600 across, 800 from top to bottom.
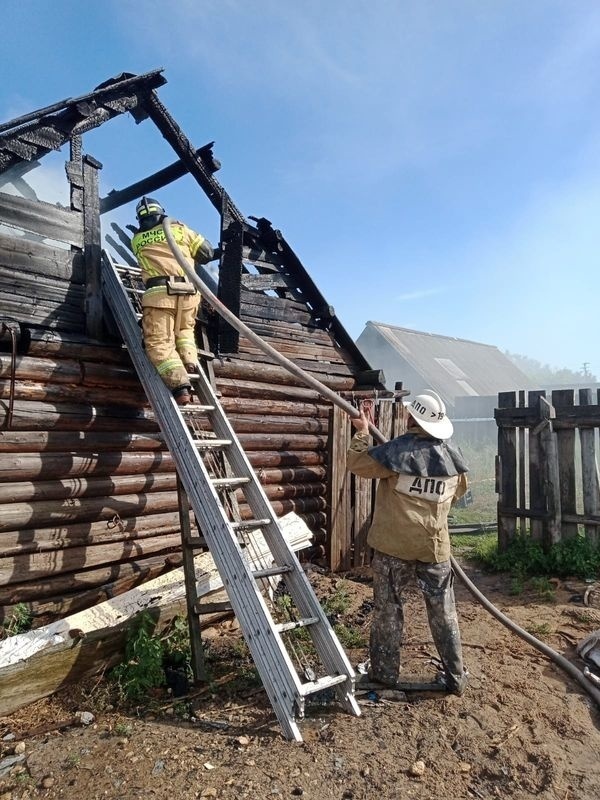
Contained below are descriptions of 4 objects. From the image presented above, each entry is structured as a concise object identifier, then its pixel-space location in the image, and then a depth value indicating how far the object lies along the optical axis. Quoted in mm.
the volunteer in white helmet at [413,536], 4363
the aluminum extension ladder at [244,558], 3619
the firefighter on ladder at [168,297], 5289
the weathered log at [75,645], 4184
